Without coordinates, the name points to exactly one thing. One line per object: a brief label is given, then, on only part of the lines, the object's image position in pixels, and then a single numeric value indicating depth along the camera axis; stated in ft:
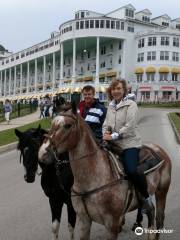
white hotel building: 290.97
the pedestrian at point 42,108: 125.34
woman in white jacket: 18.78
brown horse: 16.20
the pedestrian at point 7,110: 106.22
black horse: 19.86
